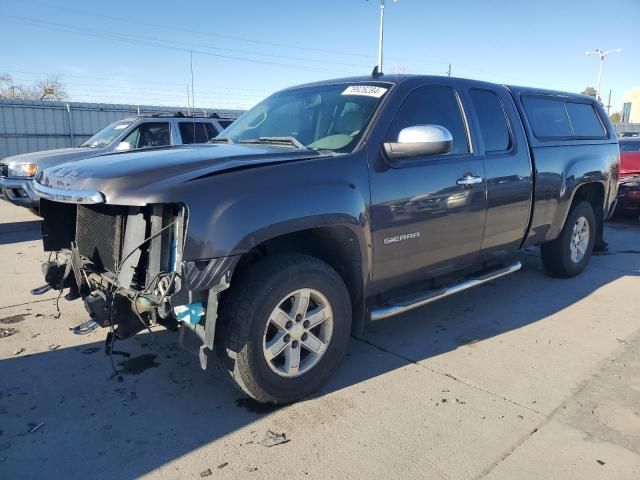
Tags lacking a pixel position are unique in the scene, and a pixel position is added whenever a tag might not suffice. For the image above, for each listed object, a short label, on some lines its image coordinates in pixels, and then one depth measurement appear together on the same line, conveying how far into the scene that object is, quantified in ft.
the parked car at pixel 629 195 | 31.99
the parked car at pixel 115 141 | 27.76
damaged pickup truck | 8.99
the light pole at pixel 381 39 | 93.85
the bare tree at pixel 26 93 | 138.31
